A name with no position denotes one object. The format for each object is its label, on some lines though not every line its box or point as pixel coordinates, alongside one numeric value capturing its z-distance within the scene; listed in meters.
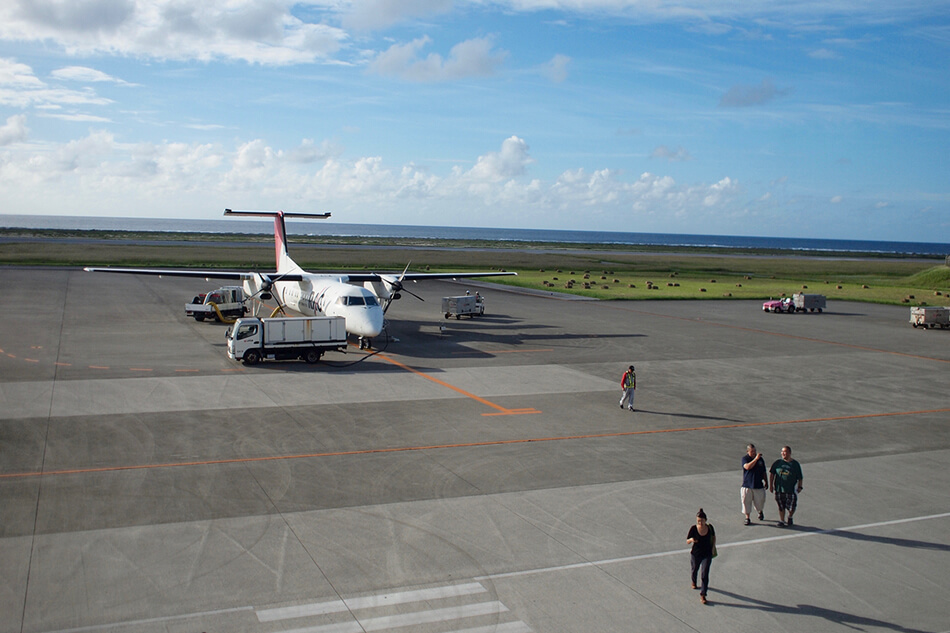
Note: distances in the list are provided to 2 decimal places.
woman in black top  11.73
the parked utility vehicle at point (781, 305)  57.56
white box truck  30.95
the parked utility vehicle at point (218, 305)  44.09
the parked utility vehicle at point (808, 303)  58.00
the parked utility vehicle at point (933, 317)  48.97
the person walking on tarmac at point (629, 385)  24.66
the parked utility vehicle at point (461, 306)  48.19
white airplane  34.25
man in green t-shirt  14.96
